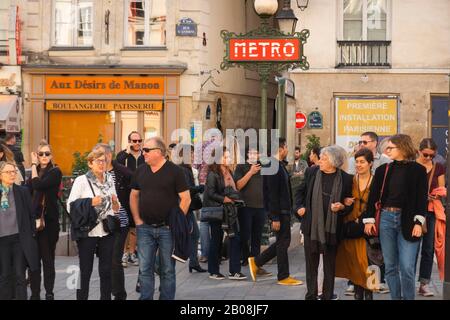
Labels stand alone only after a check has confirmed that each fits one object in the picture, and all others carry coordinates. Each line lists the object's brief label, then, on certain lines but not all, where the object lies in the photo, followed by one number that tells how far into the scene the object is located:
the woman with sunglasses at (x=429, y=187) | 11.01
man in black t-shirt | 9.46
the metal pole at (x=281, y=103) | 13.64
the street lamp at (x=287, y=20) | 15.02
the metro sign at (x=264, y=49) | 13.51
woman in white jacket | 9.72
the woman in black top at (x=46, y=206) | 10.42
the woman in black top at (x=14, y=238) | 9.40
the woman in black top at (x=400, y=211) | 9.38
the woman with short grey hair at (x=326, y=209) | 9.83
